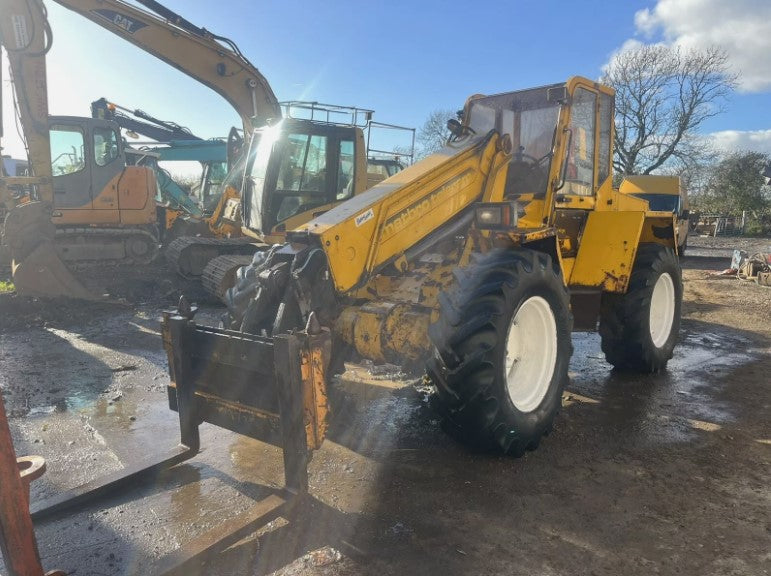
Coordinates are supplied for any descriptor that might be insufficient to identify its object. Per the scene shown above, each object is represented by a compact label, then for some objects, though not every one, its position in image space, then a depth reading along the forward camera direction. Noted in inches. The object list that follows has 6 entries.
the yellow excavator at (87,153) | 343.0
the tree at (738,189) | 1314.0
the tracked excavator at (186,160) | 424.2
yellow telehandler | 133.8
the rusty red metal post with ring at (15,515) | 79.4
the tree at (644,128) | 1395.2
